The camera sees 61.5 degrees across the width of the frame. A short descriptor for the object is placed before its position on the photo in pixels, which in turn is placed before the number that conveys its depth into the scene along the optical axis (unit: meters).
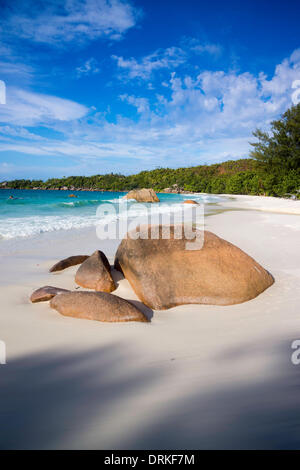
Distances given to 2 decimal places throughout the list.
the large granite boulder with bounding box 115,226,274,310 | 3.56
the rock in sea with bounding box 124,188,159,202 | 41.09
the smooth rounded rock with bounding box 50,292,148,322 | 2.97
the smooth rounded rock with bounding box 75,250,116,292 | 3.89
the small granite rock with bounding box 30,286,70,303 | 3.42
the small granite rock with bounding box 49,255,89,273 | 4.92
